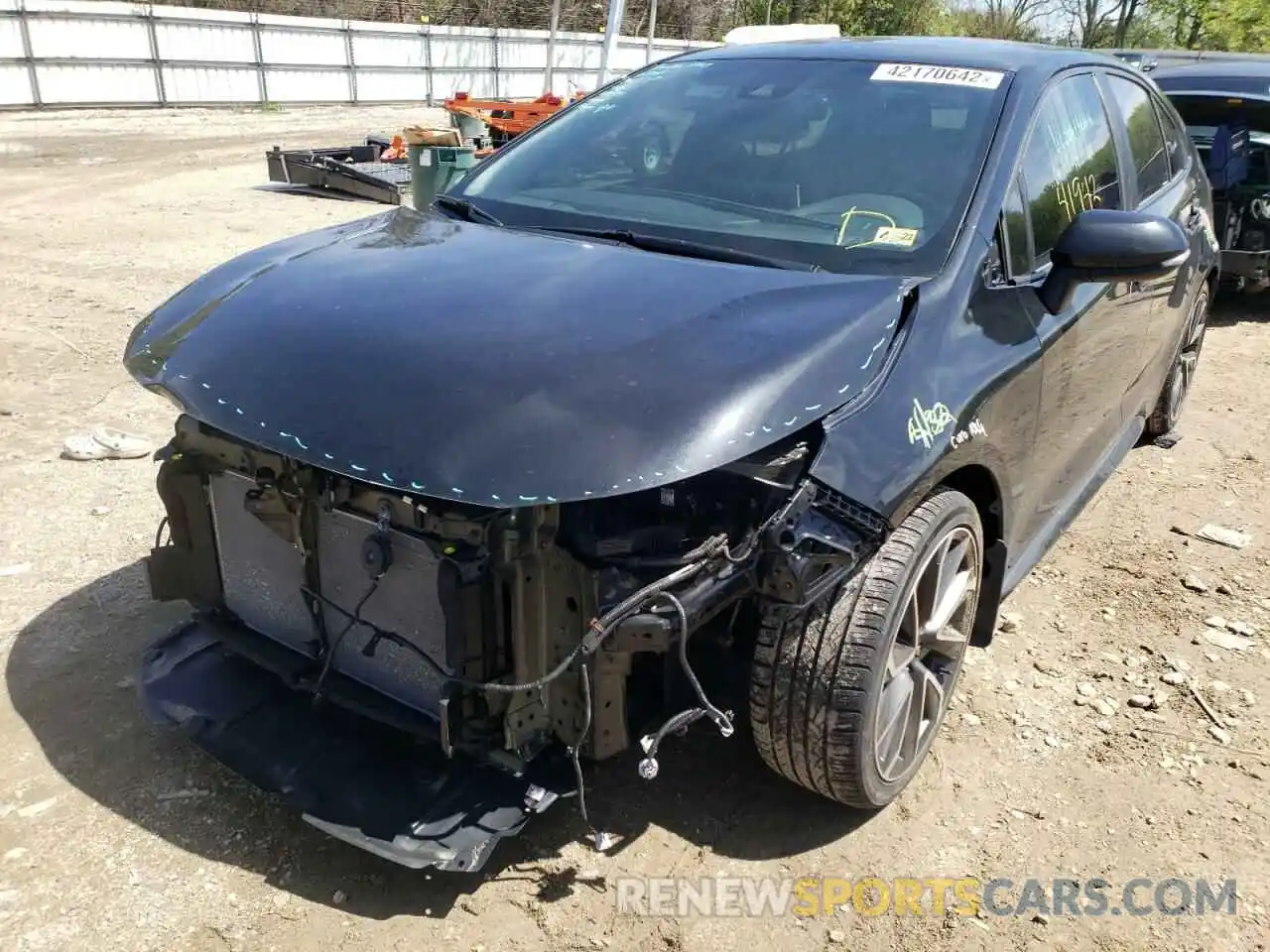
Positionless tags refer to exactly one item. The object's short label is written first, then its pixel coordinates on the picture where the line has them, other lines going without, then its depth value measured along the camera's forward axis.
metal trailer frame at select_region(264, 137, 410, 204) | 12.01
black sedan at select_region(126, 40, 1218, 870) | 2.02
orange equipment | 14.65
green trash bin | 9.80
